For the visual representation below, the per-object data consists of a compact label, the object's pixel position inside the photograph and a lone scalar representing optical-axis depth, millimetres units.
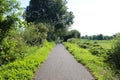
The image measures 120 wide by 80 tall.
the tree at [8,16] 5610
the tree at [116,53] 7804
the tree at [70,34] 38940
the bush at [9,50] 6051
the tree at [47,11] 27865
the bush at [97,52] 11022
